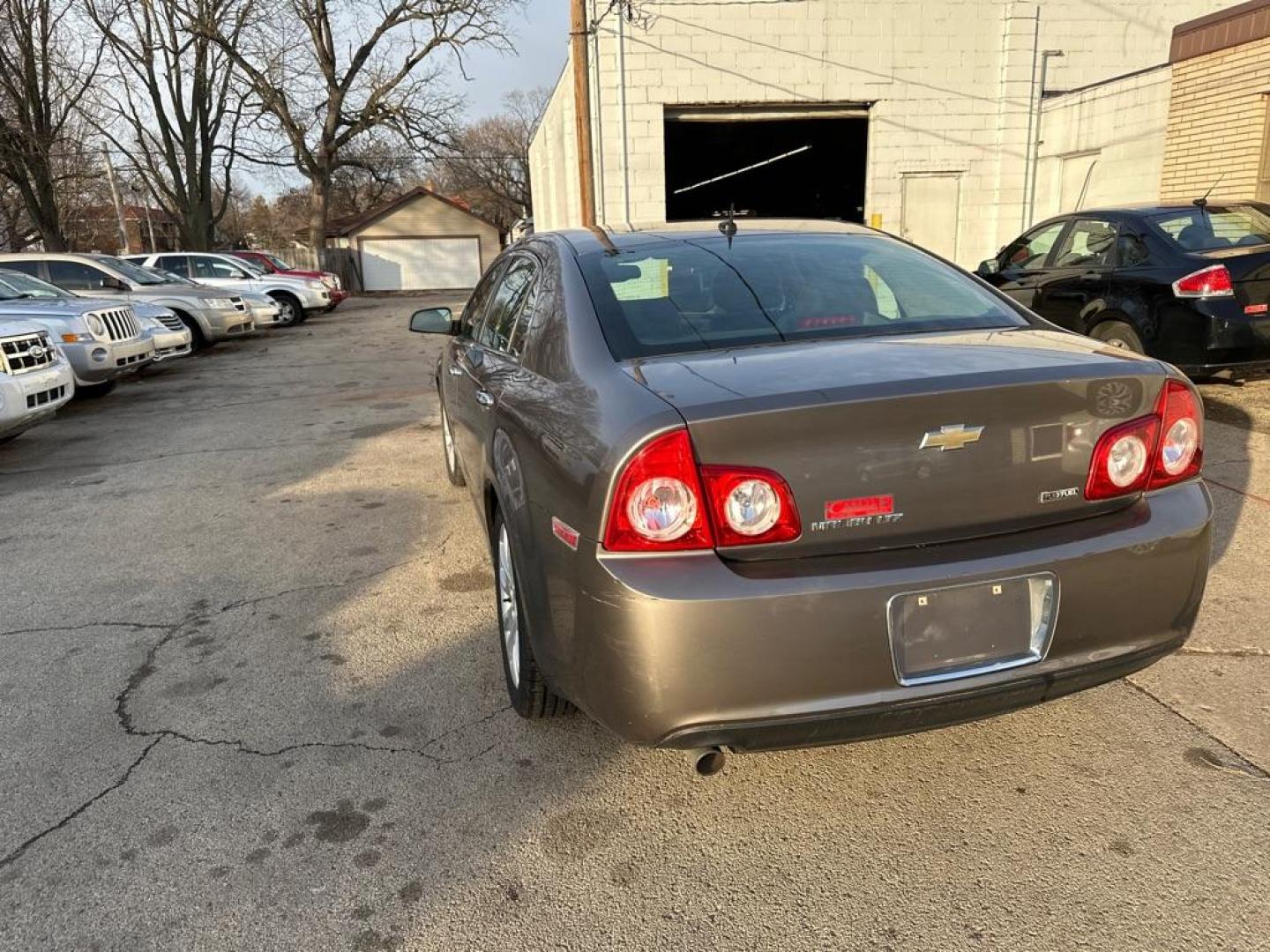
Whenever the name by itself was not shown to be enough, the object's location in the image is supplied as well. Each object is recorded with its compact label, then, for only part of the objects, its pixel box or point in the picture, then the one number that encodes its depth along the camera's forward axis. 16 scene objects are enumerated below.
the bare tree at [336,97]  34.03
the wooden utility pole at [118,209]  35.73
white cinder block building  14.77
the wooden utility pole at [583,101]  13.71
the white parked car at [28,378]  6.69
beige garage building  41.72
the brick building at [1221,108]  9.96
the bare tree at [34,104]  23.98
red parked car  22.44
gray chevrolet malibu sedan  1.99
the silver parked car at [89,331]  9.23
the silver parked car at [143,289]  13.27
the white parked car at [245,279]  18.88
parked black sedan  6.05
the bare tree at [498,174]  64.31
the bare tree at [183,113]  29.77
